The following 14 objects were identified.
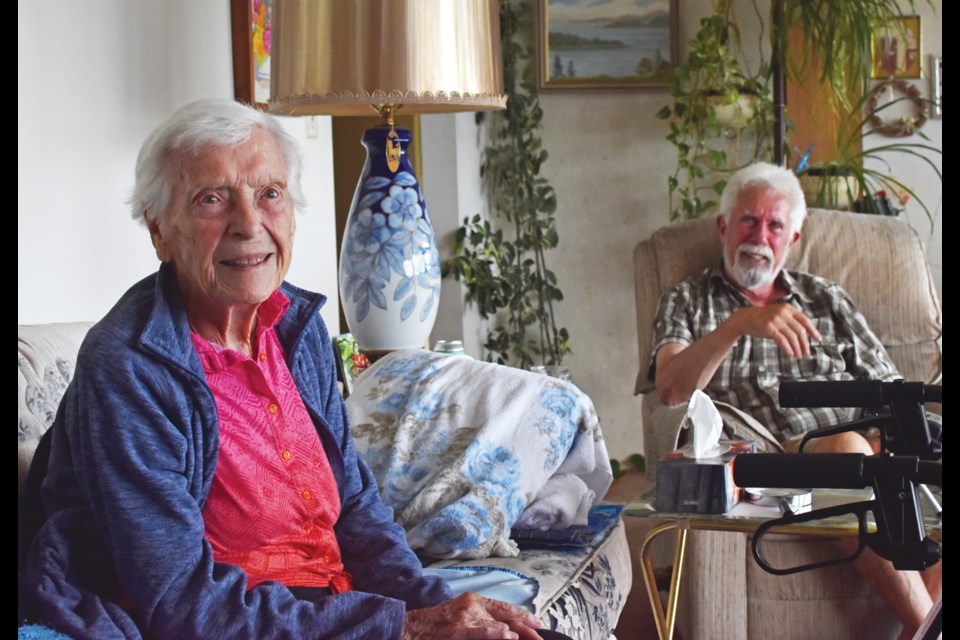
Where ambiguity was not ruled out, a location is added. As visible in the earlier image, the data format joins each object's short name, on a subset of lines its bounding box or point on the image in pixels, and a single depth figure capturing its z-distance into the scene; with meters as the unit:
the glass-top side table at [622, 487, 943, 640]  1.81
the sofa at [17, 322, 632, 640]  1.48
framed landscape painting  4.22
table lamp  2.30
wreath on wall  4.09
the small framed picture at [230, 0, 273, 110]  2.52
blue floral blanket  1.87
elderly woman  1.27
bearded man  2.77
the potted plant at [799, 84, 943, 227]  3.71
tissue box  1.90
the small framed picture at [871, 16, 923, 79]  4.05
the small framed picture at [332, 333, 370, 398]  2.56
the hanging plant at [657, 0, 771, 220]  3.96
